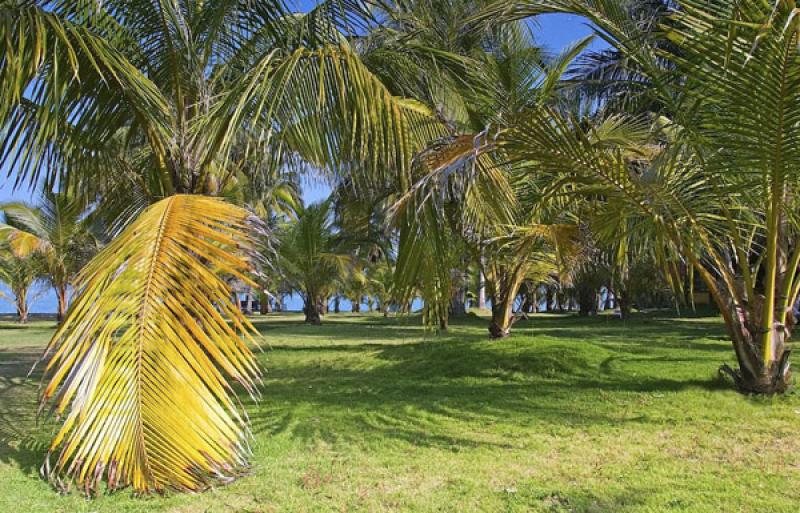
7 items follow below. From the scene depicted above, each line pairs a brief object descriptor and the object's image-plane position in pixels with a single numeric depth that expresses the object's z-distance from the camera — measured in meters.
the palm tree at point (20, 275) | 17.96
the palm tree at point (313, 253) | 17.39
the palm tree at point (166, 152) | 2.53
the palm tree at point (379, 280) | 26.10
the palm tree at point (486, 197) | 4.00
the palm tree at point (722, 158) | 3.48
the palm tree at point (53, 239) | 14.34
